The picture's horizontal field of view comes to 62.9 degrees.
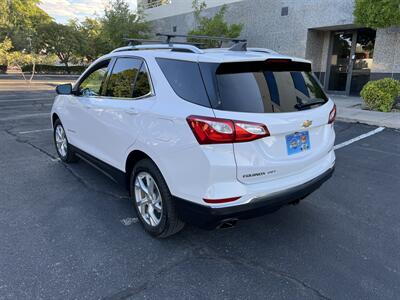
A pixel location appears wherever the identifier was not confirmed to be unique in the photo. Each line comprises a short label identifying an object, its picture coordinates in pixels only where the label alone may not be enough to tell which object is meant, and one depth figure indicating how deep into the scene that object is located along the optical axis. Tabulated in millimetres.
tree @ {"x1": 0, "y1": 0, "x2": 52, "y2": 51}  31750
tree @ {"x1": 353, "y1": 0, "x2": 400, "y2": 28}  9242
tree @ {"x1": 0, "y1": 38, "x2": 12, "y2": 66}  22578
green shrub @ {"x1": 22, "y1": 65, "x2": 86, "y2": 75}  36969
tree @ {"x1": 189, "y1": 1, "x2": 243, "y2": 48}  15422
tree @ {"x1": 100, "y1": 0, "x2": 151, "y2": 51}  20594
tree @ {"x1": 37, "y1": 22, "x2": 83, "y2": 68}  35844
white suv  2432
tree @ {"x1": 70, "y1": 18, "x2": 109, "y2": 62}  36156
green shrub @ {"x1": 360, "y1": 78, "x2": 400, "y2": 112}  9797
